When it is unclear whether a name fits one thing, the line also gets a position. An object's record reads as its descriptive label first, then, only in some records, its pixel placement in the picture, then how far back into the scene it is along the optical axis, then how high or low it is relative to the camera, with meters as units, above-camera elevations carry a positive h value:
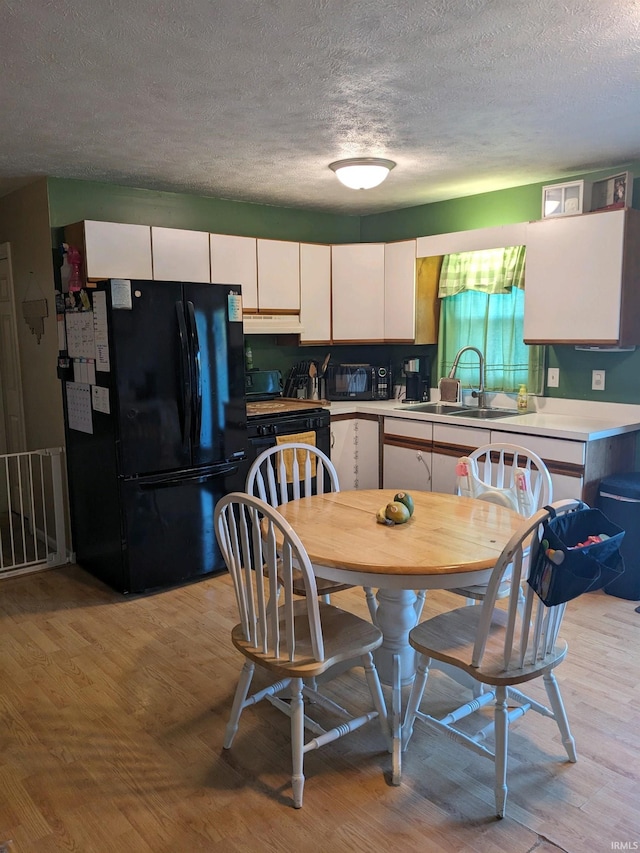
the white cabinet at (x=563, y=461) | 3.52 -0.62
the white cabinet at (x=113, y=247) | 3.80 +0.60
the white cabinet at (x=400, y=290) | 4.81 +0.42
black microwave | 5.09 -0.26
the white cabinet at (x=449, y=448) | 4.06 -0.64
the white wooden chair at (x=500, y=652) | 1.88 -0.94
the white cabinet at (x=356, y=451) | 4.73 -0.74
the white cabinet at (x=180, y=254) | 4.07 +0.60
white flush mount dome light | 3.53 +0.94
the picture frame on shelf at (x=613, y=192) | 3.54 +0.84
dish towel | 4.08 -0.61
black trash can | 3.46 -0.91
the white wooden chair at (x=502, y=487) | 2.72 -0.61
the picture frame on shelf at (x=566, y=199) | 3.72 +0.84
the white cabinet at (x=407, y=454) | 4.38 -0.73
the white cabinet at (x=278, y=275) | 4.60 +0.52
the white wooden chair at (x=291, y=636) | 1.95 -0.93
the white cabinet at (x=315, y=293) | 4.83 +0.41
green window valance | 4.35 +0.52
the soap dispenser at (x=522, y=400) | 4.36 -0.35
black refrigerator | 3.51 -0.41
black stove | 4.19 -0.48
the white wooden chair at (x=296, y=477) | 2.61 -0.61
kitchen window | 4.39 +0.22
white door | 4.63 -0.19
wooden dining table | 2.06 -0.66
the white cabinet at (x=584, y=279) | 3.57 +0.38
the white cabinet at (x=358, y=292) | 4.96 +0.42
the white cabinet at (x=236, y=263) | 4.35 +0.58
